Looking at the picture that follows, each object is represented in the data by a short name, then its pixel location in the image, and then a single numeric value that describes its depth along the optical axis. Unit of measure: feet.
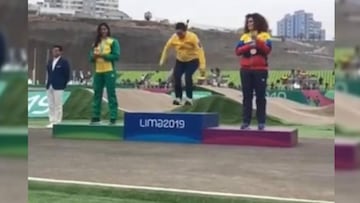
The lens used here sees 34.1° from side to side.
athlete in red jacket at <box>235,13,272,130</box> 15.94
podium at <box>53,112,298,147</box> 15.49
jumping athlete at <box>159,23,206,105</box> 18.12
